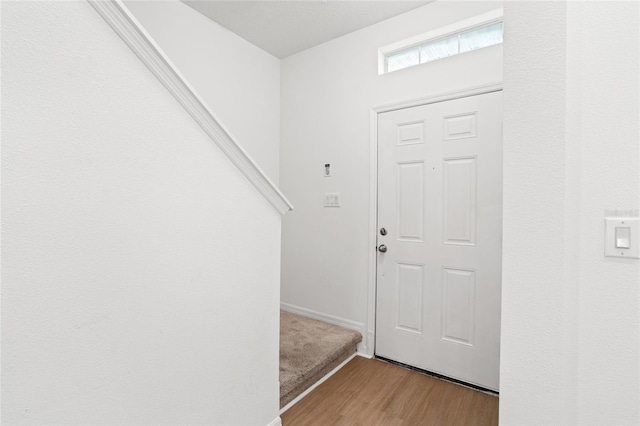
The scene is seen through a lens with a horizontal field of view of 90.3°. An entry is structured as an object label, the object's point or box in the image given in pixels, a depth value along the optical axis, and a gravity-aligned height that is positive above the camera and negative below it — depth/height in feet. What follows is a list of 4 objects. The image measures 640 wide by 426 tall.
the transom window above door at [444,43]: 6.92 +4.04
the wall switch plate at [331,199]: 9.10 +0.35
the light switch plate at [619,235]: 2.87 -0.20
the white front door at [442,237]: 6.82 -0.58
